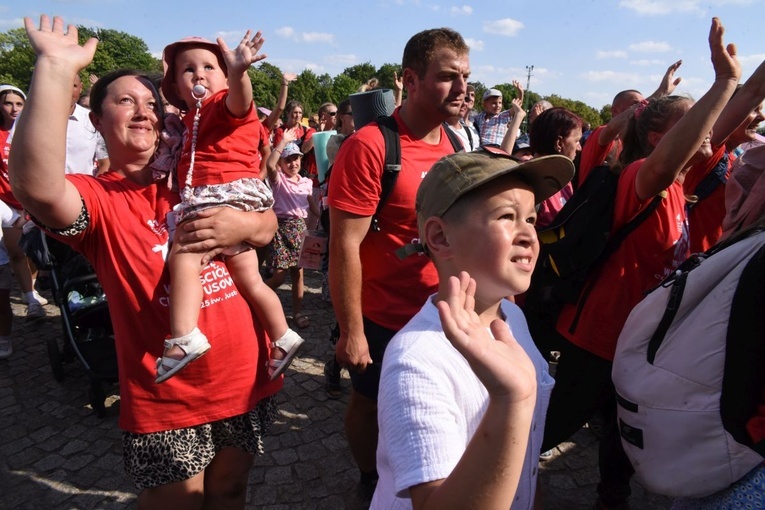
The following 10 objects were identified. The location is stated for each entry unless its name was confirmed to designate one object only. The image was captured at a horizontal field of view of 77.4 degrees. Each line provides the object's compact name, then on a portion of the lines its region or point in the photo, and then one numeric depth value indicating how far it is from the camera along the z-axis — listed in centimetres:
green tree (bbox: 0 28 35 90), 5709
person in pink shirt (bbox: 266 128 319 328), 546
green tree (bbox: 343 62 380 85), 8219
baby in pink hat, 186
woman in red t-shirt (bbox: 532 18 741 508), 246
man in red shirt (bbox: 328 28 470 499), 239
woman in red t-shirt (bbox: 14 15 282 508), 185
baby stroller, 375
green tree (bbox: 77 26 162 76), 6123
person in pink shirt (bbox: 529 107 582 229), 388
